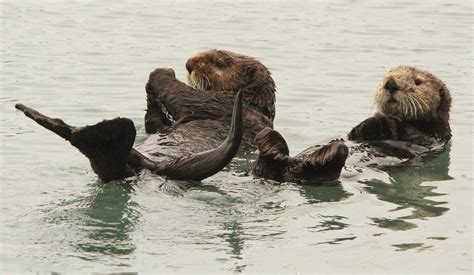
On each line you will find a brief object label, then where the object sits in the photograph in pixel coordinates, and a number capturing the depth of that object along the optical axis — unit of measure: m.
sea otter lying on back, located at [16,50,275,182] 13.03
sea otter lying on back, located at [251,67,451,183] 15.64
